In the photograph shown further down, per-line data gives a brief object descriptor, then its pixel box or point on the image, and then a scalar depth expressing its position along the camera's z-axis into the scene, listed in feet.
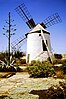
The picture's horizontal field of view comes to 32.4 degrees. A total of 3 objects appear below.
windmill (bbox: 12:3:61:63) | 43.31
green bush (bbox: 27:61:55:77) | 21.79
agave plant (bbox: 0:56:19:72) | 28.90
